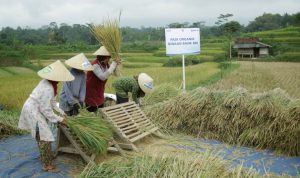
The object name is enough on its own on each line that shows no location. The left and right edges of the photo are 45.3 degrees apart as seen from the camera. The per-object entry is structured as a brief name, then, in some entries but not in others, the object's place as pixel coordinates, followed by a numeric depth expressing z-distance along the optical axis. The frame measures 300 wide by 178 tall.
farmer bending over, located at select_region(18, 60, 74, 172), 3.81
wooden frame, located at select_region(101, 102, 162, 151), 4.62
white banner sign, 7.69
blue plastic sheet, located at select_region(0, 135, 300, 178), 3.99
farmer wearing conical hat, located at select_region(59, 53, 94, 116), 4.40
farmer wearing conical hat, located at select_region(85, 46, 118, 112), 4.84
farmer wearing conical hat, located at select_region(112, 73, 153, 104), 5.23
